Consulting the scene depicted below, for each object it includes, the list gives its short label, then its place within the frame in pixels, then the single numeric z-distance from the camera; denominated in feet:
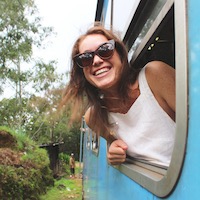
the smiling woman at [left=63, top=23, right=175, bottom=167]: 4.07
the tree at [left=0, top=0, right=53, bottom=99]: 45.06
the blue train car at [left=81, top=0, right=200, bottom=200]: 2.19
